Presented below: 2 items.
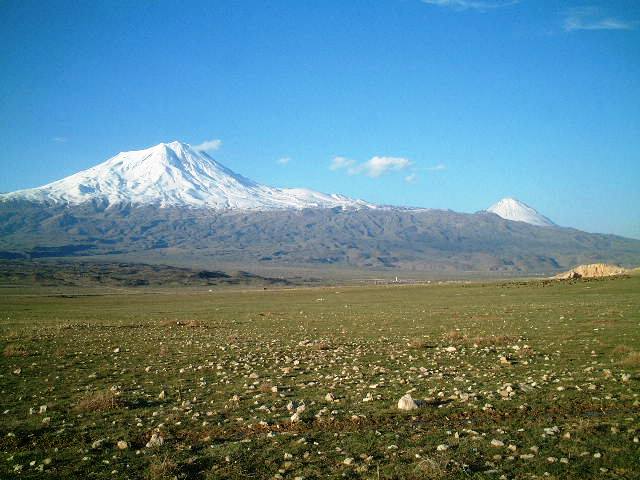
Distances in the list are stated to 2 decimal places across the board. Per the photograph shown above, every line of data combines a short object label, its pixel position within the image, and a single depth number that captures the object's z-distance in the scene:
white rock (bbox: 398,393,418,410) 11.13
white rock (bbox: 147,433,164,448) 9.41
